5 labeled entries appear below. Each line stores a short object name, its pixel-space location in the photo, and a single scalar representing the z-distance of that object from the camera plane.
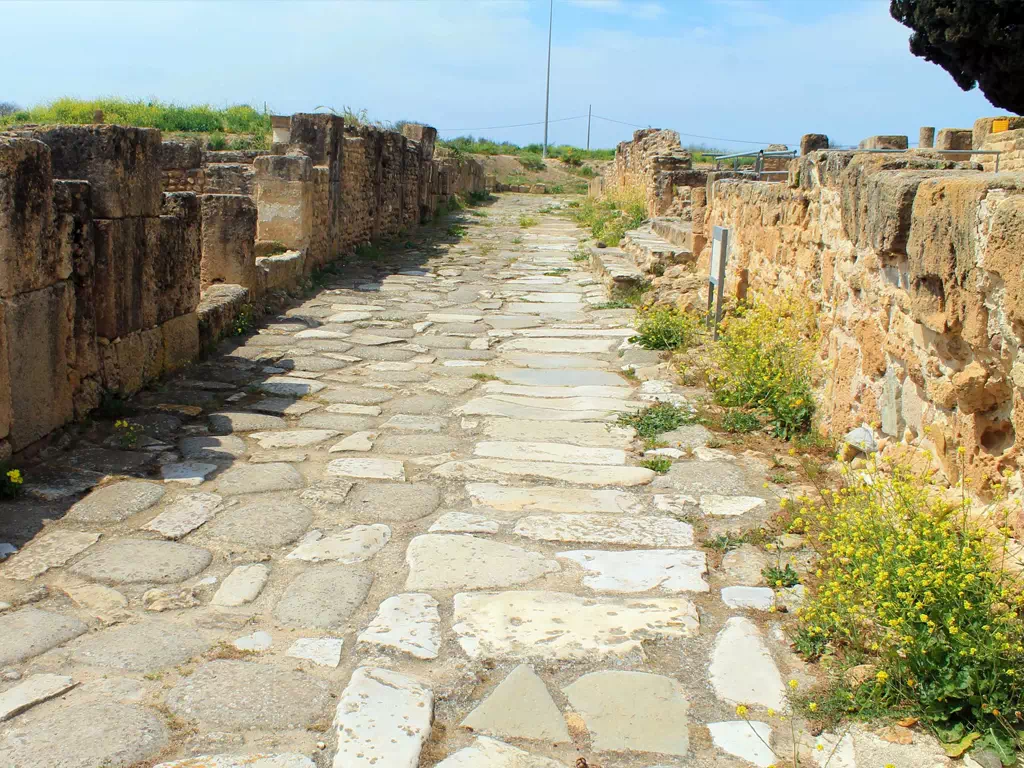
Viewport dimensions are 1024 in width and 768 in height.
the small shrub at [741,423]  5.16
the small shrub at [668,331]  7.39
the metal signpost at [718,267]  7.14
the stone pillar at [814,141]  9.77
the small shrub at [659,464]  4.63
